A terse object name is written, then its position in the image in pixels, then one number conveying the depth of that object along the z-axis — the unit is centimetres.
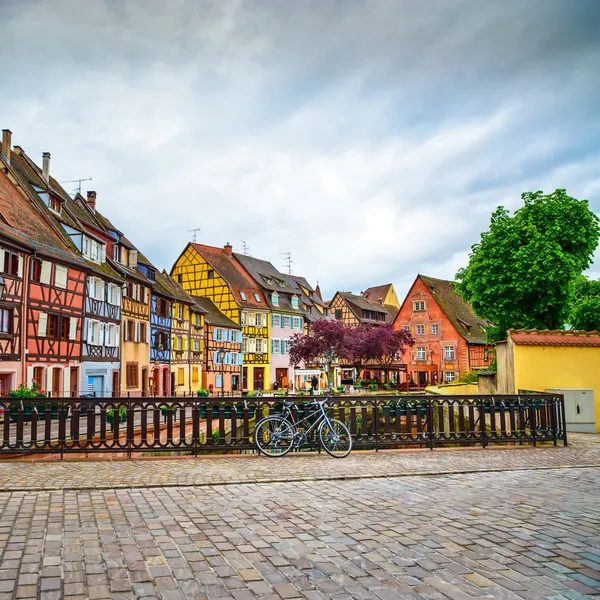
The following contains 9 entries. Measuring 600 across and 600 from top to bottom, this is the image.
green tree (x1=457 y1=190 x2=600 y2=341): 3219
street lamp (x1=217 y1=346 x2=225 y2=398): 5150
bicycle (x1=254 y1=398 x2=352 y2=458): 1113
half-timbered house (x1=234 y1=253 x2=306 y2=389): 6078
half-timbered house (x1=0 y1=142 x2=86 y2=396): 2588
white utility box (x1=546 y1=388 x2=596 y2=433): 1569
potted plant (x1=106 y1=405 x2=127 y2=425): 1086
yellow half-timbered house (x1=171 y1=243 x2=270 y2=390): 5791
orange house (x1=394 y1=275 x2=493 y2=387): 6084
